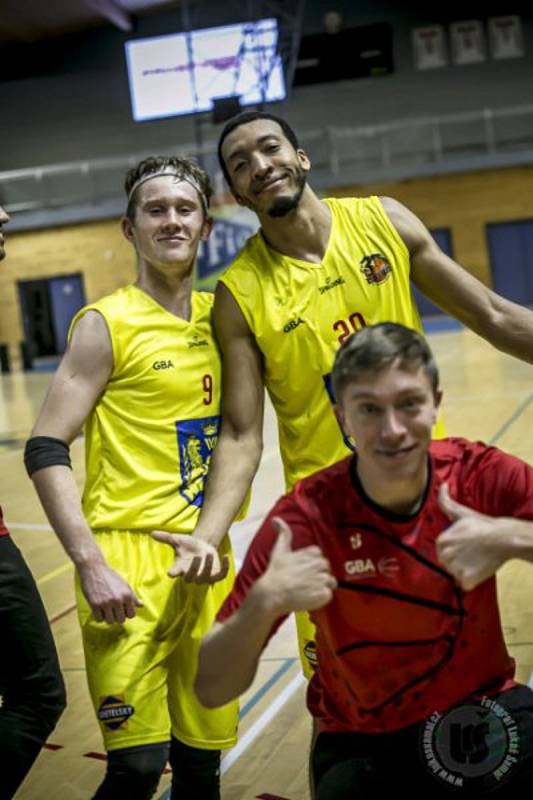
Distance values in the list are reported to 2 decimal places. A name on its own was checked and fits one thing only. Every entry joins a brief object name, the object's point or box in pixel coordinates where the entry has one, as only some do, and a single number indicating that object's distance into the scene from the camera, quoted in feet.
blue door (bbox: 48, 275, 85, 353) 91.25
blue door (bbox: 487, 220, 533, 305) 84.89
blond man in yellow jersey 9.61
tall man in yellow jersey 10.69
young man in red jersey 7.39
